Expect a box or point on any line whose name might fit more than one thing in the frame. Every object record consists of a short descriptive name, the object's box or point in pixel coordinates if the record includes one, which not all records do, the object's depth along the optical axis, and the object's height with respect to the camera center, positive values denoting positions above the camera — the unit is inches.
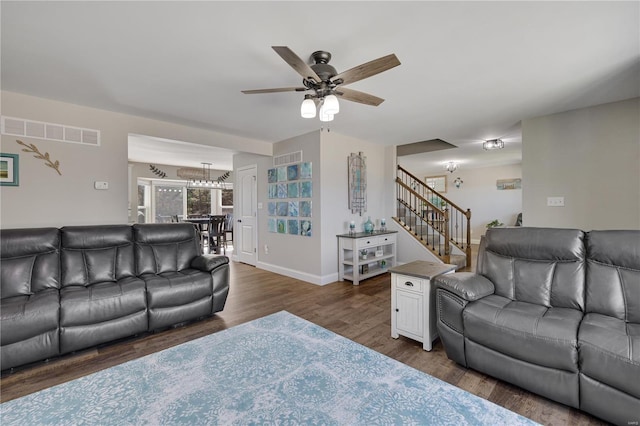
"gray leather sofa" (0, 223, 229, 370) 86.3 -27.4
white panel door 232.3 -1.6
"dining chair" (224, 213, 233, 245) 287.6 -12.1
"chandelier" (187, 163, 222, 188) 340.8 +39.6
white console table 178.8 -30.6
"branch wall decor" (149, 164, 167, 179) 307.1 +46.3
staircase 209.0 -12.9
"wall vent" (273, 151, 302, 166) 192.2 +38.3
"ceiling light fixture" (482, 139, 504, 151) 197.8 +47.6
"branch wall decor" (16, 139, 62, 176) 123.1 +26.2
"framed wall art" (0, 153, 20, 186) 118.1 +19.2
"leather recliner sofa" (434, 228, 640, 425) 59.6 -27.6
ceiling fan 74.3 +39.1
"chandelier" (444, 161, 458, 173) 297.6 +48.8
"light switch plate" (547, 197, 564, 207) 147.7 +4.6
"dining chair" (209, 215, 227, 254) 269.7 -18.0
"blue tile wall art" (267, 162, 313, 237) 185.6 +9.2
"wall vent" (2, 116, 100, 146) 119.4 +37.7
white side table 95.0 -32.2
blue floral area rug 47.4 -34.8
